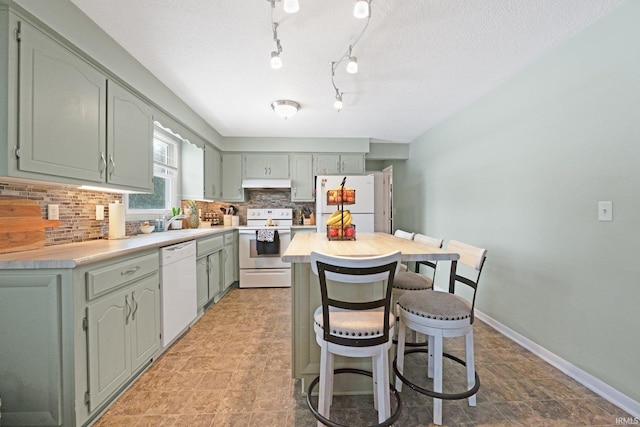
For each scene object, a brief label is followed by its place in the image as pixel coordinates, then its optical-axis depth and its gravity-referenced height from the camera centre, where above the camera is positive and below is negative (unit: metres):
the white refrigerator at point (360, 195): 3.80 +0.26
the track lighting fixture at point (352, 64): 1.77 +1.03
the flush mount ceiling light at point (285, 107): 2.69 +1.12
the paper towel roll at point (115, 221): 2.06 -0.07
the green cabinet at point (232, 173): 4.20 +0.65
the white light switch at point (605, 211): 1.54 +0.00
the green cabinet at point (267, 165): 4.21 +0.78
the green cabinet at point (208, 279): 2.69 -0.76
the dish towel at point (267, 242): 3.64 -0.43
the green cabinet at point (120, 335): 1.33 -0.74
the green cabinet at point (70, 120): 1.27 +0.56
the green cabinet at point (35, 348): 1.19 -0.64
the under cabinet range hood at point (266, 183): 4.15 +0.48
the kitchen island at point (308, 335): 1.51 -0.73
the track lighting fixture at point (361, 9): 1.22 +0.99
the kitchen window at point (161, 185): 2.69 +0.36
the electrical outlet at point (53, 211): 1.68 +0.01
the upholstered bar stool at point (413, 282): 1.80 -0.52
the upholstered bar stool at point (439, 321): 1.30 -0.57
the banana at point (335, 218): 1.97 -0.05
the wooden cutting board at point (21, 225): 1.37 -0.07
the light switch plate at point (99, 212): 2.07 +0.01
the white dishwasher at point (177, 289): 1.98 -0.65
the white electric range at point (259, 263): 3.72 -0.74
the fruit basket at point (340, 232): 1.98 -0.16
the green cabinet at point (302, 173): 4.23 +0.65
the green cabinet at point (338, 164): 4.23 +0.80
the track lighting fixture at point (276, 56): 1.65 +1.03
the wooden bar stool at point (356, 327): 1.06 -0.52
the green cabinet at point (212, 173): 3.62 +0.59
